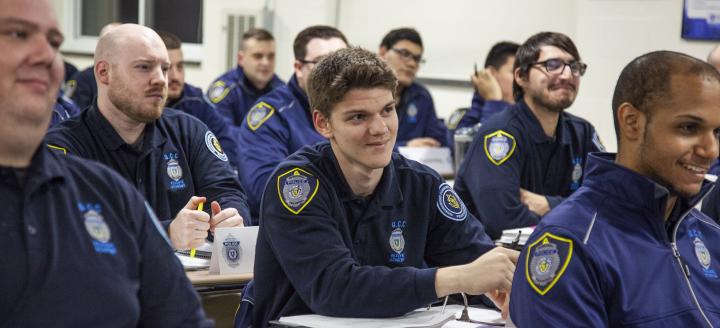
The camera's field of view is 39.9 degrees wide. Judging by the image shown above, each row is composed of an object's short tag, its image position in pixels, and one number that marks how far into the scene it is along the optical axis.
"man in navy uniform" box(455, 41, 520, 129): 5.77
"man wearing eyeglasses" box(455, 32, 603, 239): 3.95
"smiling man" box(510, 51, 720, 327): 1.84
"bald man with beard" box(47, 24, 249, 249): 3.26
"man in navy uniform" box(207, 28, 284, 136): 6.96
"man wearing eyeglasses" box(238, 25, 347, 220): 4.50
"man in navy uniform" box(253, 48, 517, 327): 2.23
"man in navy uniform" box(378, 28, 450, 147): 6.12
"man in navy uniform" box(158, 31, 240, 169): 5.44
